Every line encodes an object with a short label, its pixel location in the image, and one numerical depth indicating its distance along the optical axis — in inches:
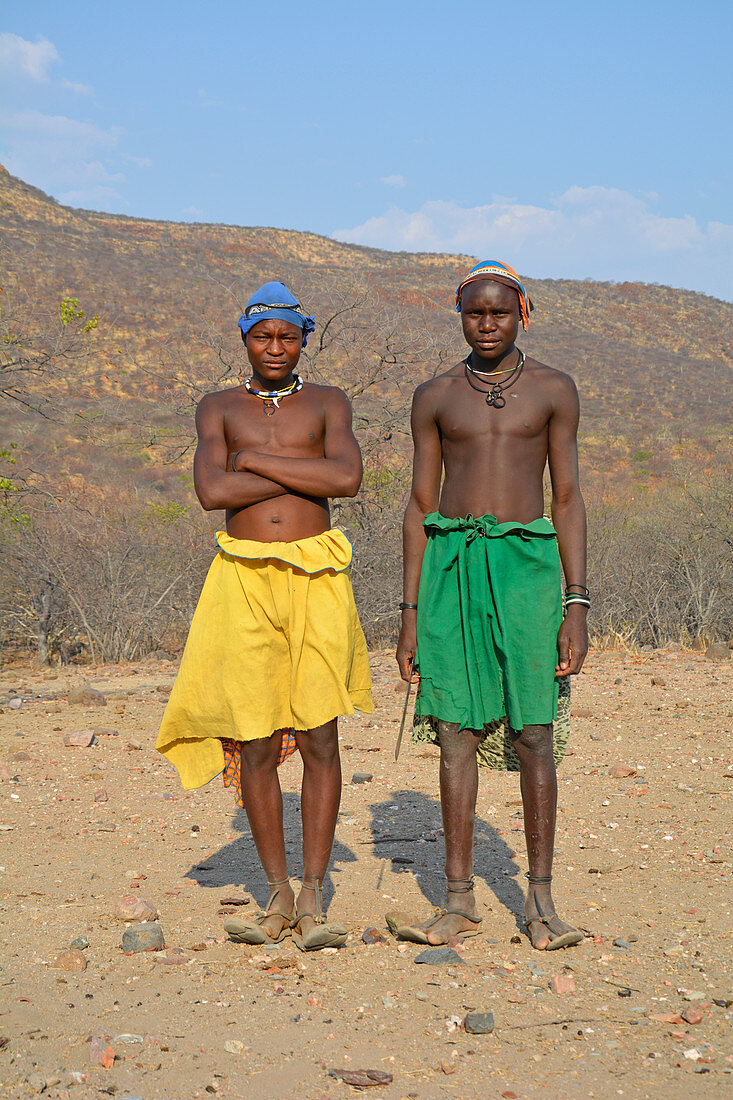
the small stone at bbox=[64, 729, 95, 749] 252.2
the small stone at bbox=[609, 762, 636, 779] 219.6
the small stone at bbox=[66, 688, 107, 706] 304.0
